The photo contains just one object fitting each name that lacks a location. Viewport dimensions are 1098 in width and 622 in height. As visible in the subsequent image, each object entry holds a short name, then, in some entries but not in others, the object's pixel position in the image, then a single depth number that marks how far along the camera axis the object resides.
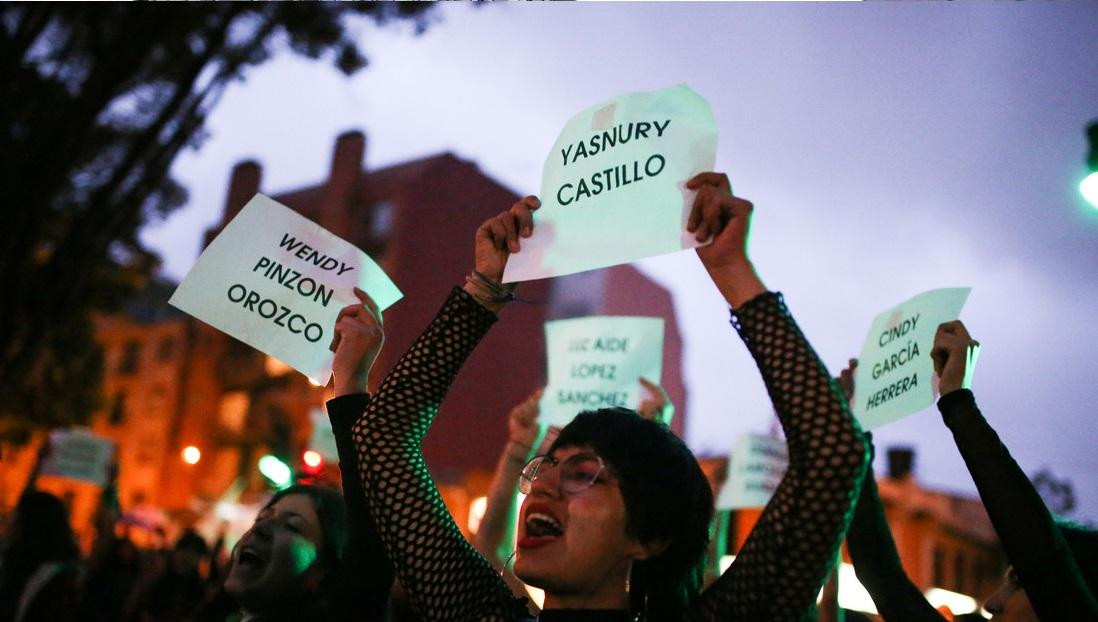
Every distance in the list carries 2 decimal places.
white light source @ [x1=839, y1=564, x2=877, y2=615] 9.66
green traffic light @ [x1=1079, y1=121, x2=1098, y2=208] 3.86
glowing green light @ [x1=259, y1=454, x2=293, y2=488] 4.04
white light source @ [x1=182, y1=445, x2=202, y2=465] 10.27
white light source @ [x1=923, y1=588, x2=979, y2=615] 13.96
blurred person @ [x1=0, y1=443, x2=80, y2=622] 4.16
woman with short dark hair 1.62
